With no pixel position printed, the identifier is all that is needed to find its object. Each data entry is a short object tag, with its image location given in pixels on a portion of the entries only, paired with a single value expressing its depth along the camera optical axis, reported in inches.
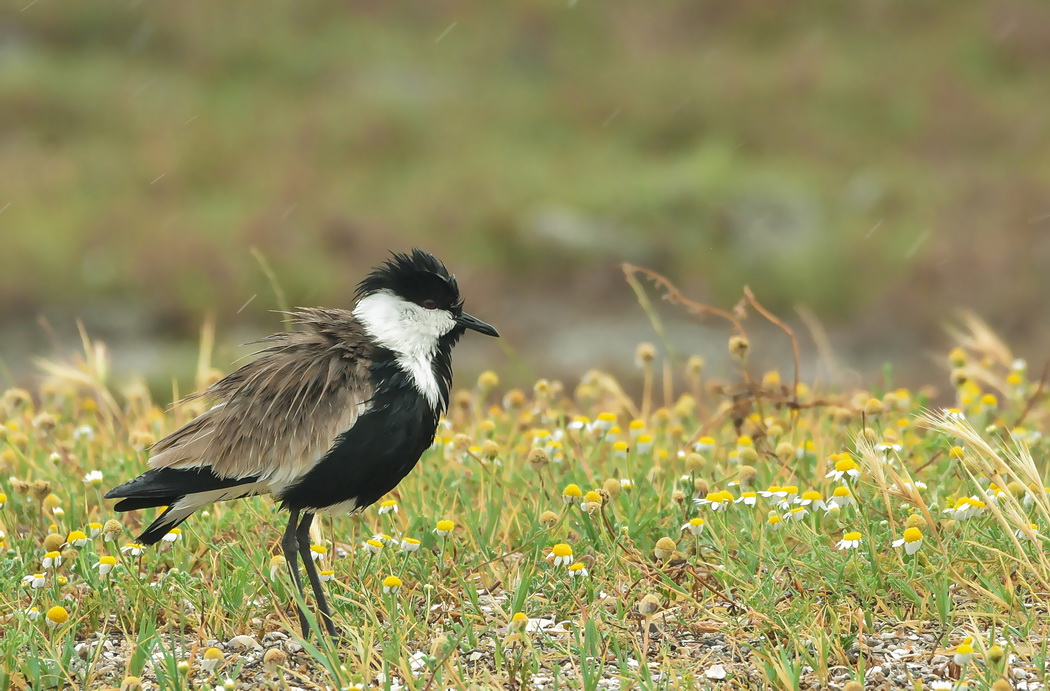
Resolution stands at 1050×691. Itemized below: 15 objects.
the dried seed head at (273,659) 276.4
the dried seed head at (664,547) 316.2
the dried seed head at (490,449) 374.0
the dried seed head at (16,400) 461.4
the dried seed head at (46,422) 413.6
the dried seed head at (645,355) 469.4
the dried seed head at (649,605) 284.8
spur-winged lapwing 319.3
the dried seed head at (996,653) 253.8
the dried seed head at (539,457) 359.3
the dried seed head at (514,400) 482.0
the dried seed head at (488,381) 478.9
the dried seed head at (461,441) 395.9
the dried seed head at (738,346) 406.6
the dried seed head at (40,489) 361.4
